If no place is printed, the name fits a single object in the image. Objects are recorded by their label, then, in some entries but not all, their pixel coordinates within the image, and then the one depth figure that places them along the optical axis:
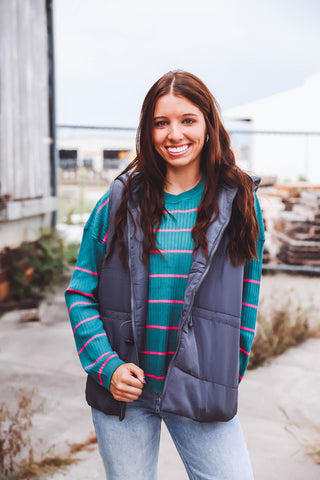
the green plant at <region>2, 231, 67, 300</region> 5.34
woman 1.36
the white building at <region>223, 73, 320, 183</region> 18.33
